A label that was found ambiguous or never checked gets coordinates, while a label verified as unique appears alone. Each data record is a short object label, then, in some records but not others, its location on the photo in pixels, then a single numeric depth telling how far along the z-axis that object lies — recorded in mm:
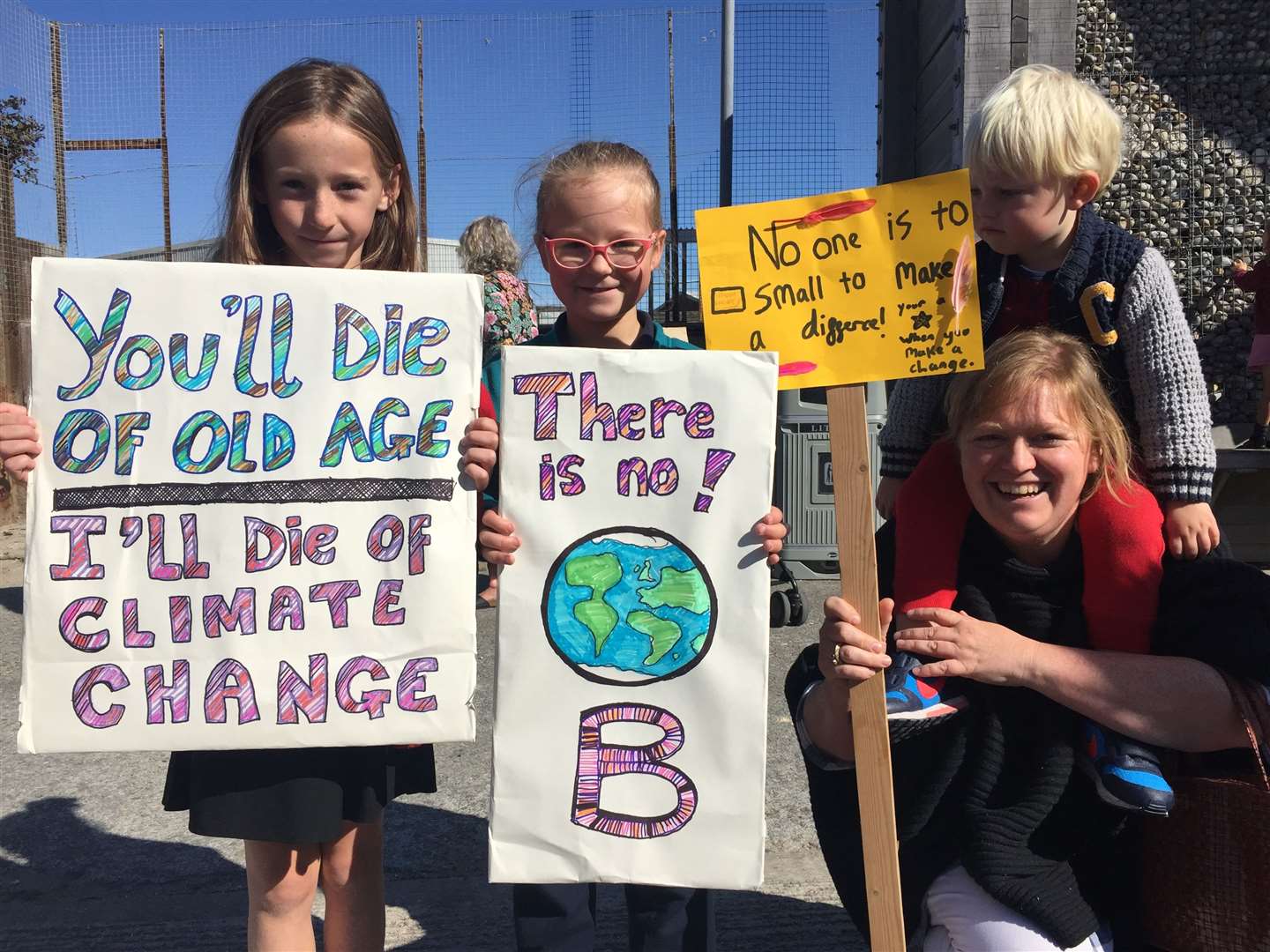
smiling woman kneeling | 1588
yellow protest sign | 1569
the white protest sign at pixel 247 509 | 1627
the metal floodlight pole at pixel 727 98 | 6441
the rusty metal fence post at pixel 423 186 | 6832
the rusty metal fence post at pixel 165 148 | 6746
